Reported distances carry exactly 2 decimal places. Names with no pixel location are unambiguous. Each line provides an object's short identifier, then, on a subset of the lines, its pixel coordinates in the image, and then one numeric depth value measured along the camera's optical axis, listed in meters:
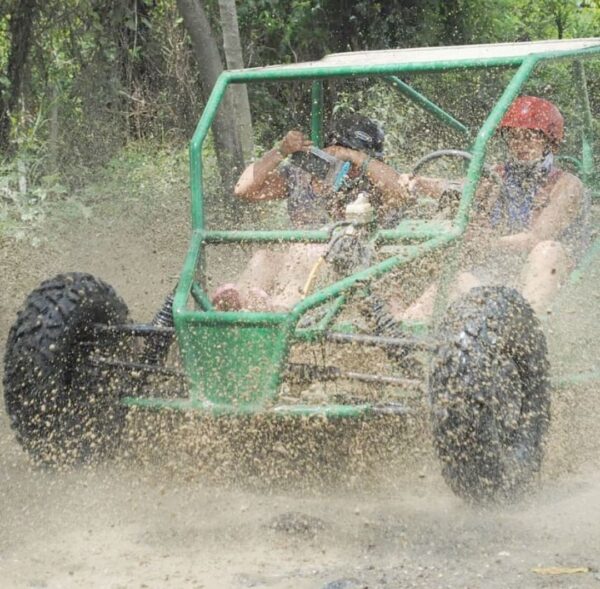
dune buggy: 8.99
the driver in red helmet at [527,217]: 10.73
